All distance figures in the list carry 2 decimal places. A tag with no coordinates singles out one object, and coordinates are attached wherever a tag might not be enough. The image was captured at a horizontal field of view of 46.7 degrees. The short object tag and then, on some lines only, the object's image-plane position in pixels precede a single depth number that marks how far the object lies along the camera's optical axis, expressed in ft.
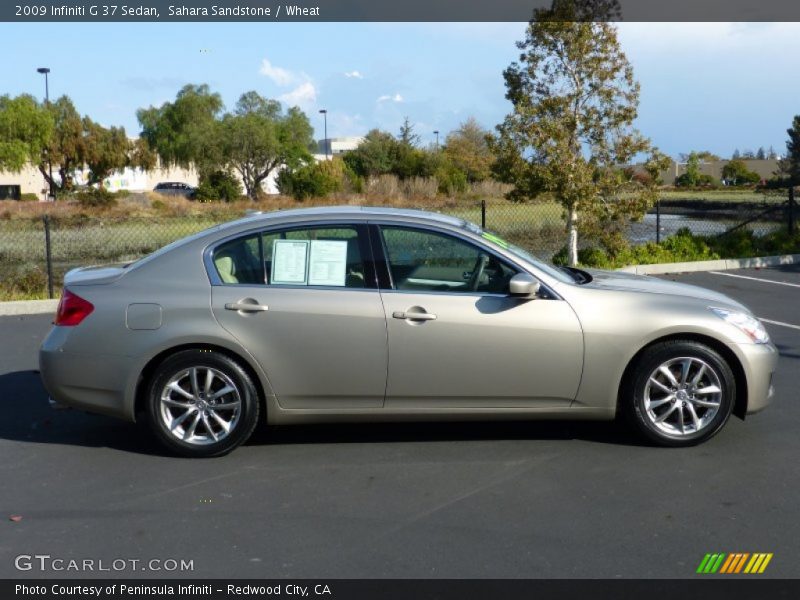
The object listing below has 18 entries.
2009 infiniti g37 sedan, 19.06
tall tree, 47.34
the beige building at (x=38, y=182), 221.25
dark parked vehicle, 211.41
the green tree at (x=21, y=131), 167.02
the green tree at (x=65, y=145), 179.73
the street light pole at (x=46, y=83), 180.55
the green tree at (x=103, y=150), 180.14
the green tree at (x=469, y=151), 141.79
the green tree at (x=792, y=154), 184.44
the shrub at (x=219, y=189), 143.74
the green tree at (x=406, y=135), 166.55
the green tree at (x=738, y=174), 227.12
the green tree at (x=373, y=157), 144.46
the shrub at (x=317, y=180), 120.26
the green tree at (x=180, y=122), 195.11
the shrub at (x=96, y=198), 135.79
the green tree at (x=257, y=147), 161.89
